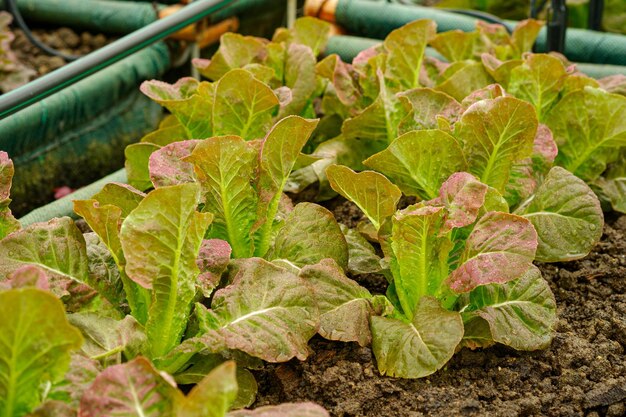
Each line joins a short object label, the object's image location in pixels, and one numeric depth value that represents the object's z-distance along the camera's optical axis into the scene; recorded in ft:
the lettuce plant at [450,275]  5.03
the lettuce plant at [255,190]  5.14
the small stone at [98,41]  9.15
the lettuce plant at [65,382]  4.36
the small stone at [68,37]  9.25
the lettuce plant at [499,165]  5.38
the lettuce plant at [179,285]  4.80
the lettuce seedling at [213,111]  5.64
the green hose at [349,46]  7.53
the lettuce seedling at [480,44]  6.68
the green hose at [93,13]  8.86
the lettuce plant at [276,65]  6.16
